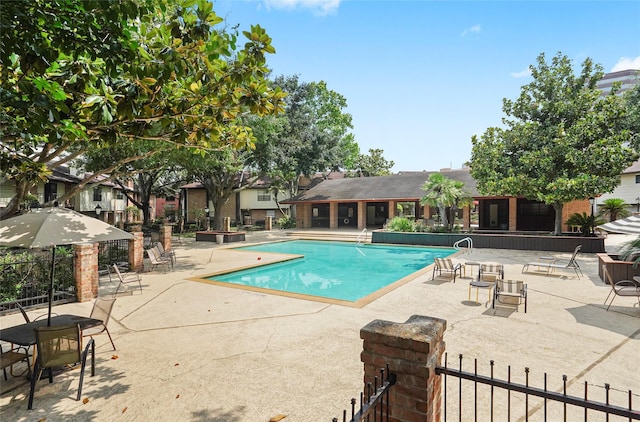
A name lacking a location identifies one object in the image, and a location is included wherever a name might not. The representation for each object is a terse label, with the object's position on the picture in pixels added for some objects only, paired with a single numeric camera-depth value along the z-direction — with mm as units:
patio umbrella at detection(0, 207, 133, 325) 5066
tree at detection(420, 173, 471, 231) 21406
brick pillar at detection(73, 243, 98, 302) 8828
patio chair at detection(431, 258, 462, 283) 11436
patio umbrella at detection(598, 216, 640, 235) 7851
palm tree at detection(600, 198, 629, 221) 26172
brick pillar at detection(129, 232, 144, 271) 12984
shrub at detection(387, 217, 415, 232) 23828
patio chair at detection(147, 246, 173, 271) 12874
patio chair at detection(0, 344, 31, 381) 4321
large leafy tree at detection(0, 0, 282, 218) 3262
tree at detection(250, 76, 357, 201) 30134
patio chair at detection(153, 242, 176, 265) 14508
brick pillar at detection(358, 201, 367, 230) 31520
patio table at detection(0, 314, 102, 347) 4513
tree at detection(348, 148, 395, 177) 58500
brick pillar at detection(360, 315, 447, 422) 2691
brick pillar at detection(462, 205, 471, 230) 26444
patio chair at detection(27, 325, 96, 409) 4215
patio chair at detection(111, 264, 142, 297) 10644
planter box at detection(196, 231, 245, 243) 24859
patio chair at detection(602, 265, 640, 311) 7356
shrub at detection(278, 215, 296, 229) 36562
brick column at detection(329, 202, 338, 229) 33344
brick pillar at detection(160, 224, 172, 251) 16703
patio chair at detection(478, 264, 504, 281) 10167
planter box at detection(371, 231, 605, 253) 17688
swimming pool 12453
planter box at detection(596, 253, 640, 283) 9734
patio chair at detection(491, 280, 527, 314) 7938
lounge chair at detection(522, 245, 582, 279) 12216
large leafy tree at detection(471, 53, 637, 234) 16359
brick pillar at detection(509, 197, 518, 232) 25094
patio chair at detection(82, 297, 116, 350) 5434
